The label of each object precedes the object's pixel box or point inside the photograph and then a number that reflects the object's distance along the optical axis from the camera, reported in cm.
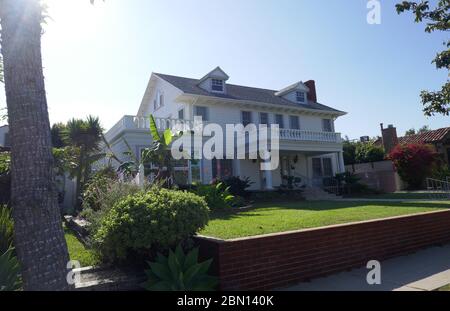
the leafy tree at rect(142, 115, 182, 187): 1406
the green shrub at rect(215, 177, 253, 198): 1778
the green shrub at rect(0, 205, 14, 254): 597
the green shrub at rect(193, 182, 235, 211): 1320
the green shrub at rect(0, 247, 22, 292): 458
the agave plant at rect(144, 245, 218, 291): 485
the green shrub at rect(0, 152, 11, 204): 1202
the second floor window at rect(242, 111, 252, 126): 2426
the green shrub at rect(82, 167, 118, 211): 973
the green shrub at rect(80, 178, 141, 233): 719
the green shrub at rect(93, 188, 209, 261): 537
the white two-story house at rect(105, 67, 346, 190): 2022
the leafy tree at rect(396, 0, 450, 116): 1175
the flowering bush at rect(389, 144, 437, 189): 2491
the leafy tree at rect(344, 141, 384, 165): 3316
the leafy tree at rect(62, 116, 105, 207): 1589
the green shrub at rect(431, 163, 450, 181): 2262
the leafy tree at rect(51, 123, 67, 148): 2663
